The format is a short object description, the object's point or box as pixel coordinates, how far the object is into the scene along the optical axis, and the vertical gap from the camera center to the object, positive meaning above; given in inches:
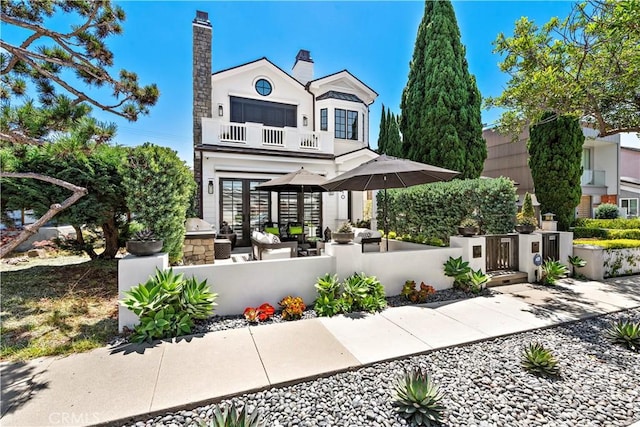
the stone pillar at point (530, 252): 292.8 -45.5
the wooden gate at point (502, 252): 293.1 -45.9
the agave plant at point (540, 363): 135.0 -75.6
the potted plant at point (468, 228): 269.4 -18.4
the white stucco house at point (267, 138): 459.5 +130.5
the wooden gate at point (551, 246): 311.6 -41.9
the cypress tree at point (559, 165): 495.5 +78.5
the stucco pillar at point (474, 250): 267.9 -39.4
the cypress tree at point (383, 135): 909.2 +246.0
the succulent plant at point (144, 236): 189.9 -18.2
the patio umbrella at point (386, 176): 251.0 +32.6
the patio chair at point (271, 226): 410.6 -29.6
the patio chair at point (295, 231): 382.0 -32.9
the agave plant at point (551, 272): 283.3 -64.5
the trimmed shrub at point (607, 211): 736.3 -5.5
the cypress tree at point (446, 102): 438.6 +171.4
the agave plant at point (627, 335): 162.1 -75.1
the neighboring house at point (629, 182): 836.0 +80.3
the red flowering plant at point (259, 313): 195.0 -73.6
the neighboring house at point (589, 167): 780.0 +121.8
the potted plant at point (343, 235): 235.8 -21.9
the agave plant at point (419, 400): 106.1 -75.6
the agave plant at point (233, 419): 93.3 -71.5
